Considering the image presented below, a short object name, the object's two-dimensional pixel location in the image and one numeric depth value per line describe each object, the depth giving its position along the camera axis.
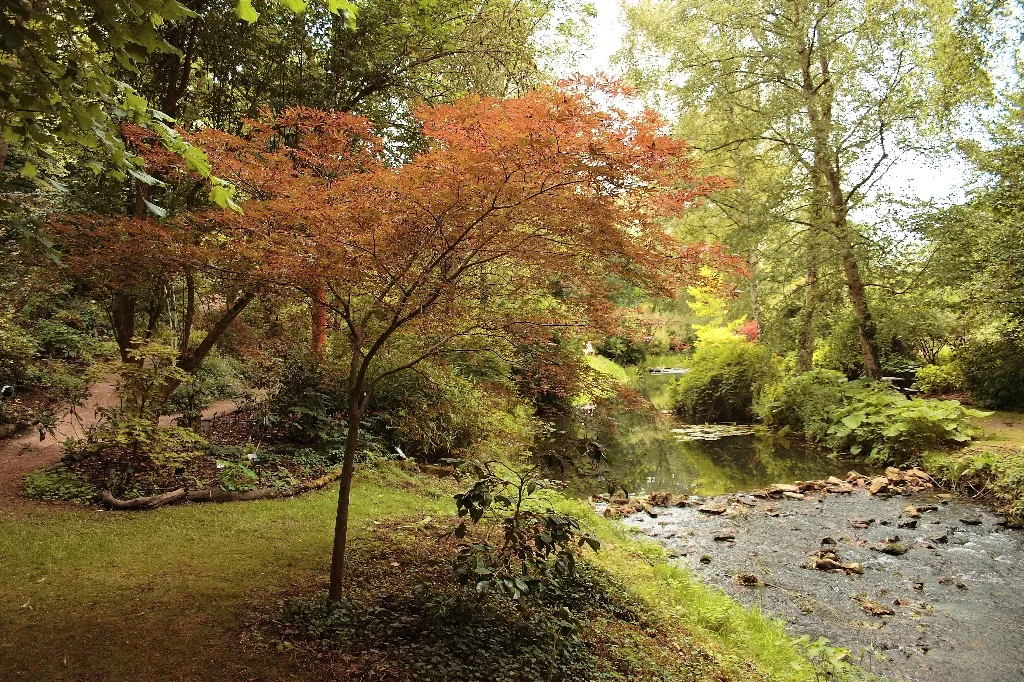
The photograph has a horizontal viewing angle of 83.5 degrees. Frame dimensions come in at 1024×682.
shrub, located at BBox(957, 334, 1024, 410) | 11.33
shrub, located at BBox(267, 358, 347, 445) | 7.60
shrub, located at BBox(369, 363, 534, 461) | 6.48
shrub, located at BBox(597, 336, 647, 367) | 25.77
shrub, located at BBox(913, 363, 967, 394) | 12.80
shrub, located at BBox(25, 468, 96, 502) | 5.50
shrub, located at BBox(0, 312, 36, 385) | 7.76
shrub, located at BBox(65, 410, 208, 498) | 5.43
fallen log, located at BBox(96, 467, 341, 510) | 5.37
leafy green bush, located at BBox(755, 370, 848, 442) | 12.09
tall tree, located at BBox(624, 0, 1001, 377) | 11.19
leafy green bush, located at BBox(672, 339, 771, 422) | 15.06
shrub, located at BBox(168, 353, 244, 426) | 7.32
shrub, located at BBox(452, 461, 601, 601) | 3.10
